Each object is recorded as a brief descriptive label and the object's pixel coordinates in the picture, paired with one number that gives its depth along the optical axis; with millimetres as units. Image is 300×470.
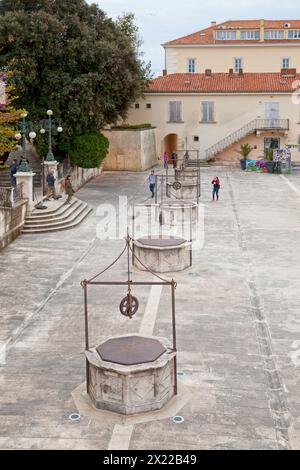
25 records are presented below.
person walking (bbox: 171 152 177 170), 45344
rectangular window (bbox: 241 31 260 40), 55984
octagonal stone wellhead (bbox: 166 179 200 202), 31156
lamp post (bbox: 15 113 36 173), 24297
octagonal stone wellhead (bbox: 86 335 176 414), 9211
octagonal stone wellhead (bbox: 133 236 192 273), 17359
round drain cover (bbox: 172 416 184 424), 9055
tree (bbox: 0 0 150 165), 29984
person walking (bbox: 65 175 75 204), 26375
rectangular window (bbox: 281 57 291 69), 54812
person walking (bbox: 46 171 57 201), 26516
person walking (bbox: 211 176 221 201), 30047
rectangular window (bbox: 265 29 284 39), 56094
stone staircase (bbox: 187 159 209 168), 45897
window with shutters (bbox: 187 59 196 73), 55906
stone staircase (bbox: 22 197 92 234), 23203
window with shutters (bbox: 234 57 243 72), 55188
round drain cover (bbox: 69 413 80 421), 9172
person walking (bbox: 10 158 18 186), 28242
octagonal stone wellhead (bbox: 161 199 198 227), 24020
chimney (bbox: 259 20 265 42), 55688
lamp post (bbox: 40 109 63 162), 27375
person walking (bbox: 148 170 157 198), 30469
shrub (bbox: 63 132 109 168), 32562
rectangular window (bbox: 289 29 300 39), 56375
